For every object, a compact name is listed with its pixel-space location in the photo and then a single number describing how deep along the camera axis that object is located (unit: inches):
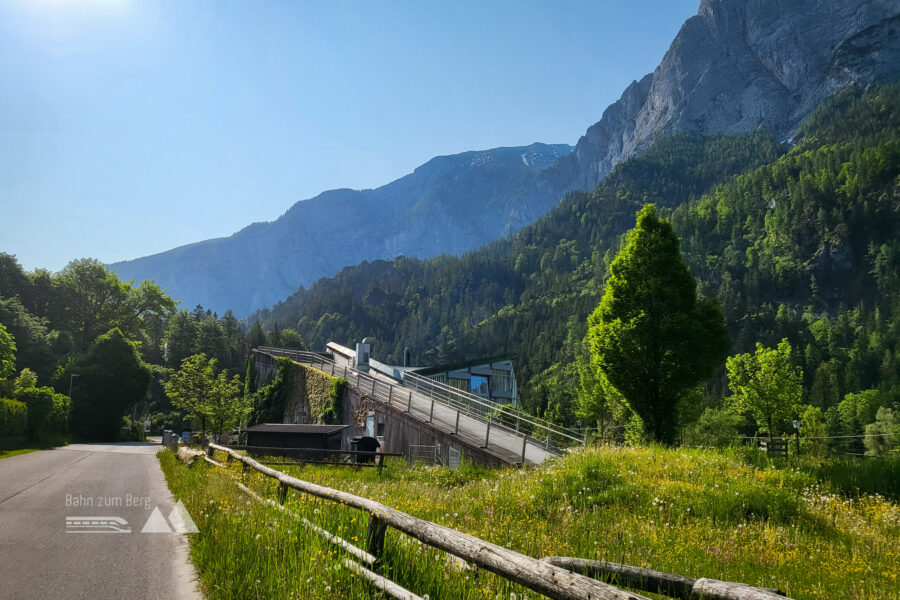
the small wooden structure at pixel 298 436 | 1003.3
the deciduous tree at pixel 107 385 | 1956.2
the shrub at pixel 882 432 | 2686.3
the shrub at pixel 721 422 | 2706.9
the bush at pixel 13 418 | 1157.7
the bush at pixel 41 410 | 1397.6
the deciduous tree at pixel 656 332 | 805.2
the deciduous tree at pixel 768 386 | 1641.2
